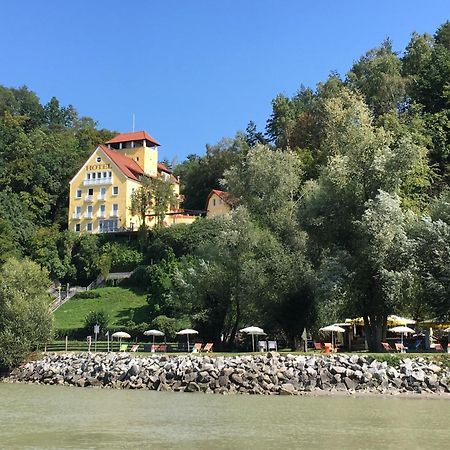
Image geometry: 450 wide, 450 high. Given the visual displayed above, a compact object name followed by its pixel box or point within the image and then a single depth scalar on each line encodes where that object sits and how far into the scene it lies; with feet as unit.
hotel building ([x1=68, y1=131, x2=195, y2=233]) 287.28
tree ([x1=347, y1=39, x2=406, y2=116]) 246.47
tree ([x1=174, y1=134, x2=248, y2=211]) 311.06
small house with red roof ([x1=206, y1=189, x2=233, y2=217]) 280.33
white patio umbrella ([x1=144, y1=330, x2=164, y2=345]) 167.84
